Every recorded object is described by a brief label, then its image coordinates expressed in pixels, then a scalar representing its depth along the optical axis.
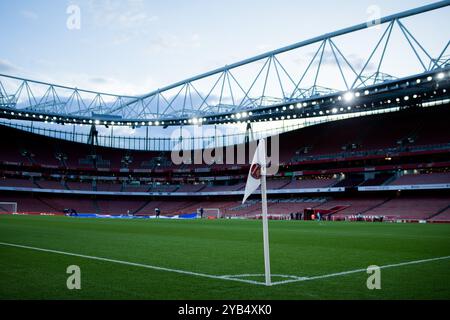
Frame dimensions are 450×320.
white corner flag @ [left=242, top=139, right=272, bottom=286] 7.36
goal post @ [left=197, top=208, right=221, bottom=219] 68.38
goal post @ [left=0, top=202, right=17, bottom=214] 65.81
